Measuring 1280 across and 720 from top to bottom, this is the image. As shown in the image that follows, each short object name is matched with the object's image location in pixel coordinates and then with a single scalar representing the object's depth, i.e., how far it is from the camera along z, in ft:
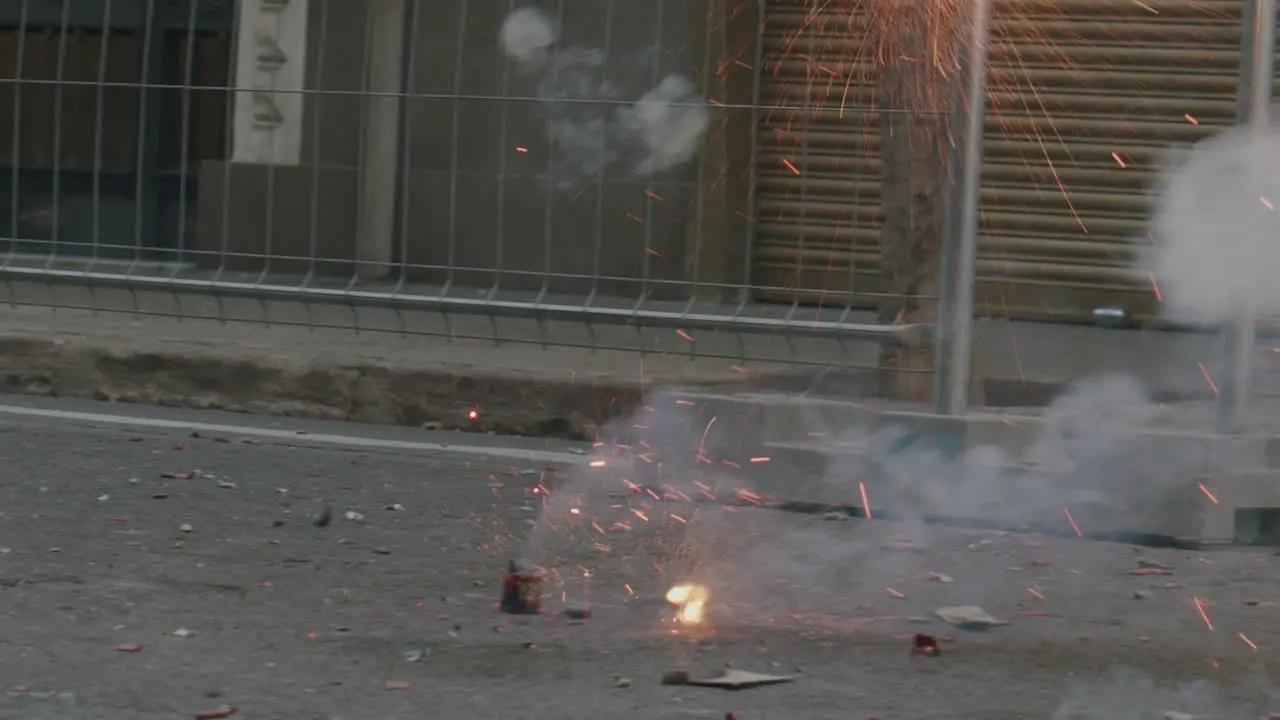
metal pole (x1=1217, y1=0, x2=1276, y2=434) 34.91
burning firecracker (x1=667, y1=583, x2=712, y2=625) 28.14
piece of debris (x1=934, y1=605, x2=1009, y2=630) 28.02
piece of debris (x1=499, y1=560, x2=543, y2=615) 28.43
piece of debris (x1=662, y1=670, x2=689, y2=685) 24.71
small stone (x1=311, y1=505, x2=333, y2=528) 34.58
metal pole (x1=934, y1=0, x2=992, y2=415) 36.99
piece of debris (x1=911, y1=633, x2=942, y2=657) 26.30
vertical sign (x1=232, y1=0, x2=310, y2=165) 52.03
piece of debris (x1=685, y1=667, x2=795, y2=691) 24.56
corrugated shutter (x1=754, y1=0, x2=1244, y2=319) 61.72
